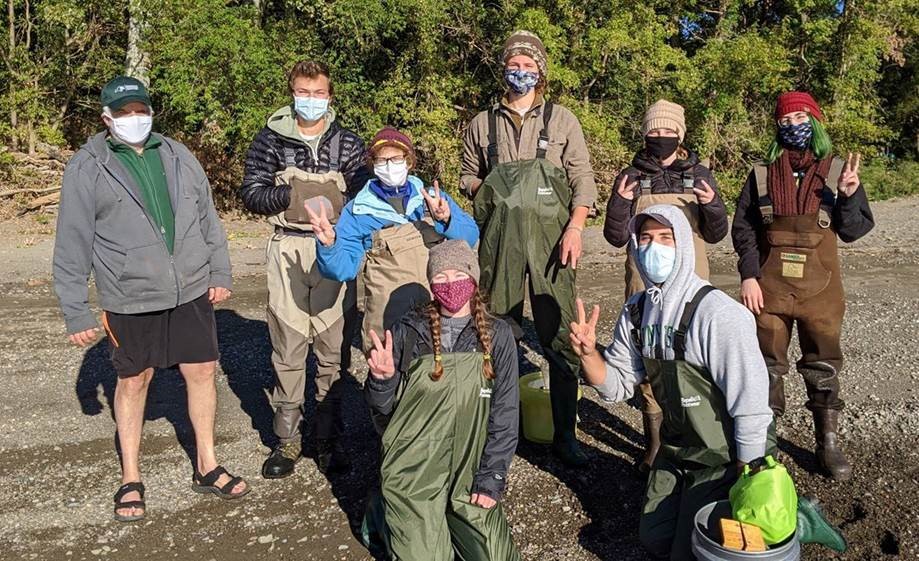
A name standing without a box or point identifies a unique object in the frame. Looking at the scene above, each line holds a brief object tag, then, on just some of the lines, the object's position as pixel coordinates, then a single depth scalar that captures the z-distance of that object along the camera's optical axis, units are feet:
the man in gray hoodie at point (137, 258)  14.05
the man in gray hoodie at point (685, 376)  12.01
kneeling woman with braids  12.60
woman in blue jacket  14.85
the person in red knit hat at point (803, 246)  15.06
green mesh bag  10.80
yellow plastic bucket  17.35
